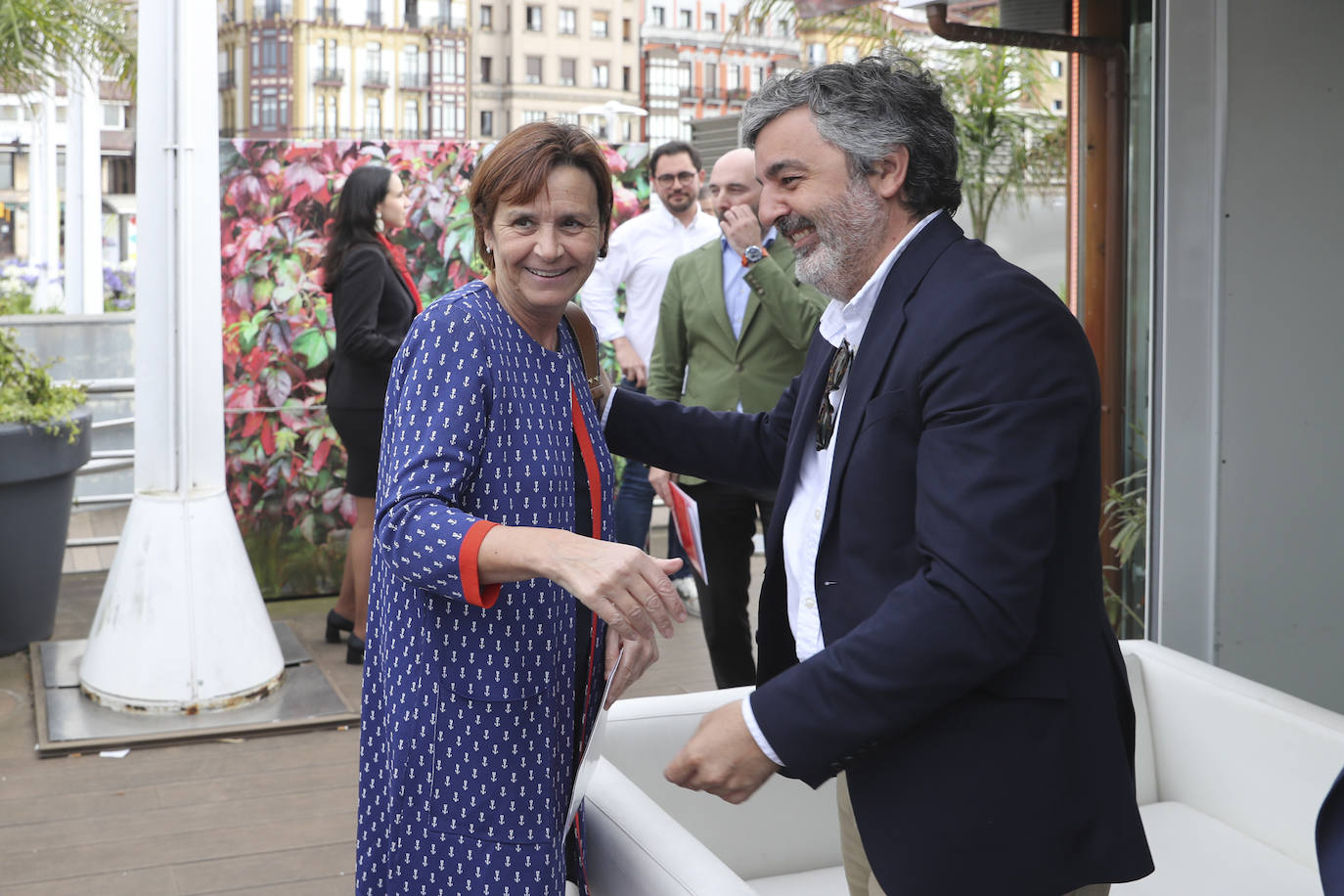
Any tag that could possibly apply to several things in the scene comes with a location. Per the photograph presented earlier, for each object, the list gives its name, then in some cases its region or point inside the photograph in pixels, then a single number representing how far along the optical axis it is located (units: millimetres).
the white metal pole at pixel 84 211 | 14734
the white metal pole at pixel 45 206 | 17781
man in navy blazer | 1607
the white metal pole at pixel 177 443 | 4949
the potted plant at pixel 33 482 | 5621
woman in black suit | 5348
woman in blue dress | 1769
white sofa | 2758
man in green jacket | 4387
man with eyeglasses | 6285
